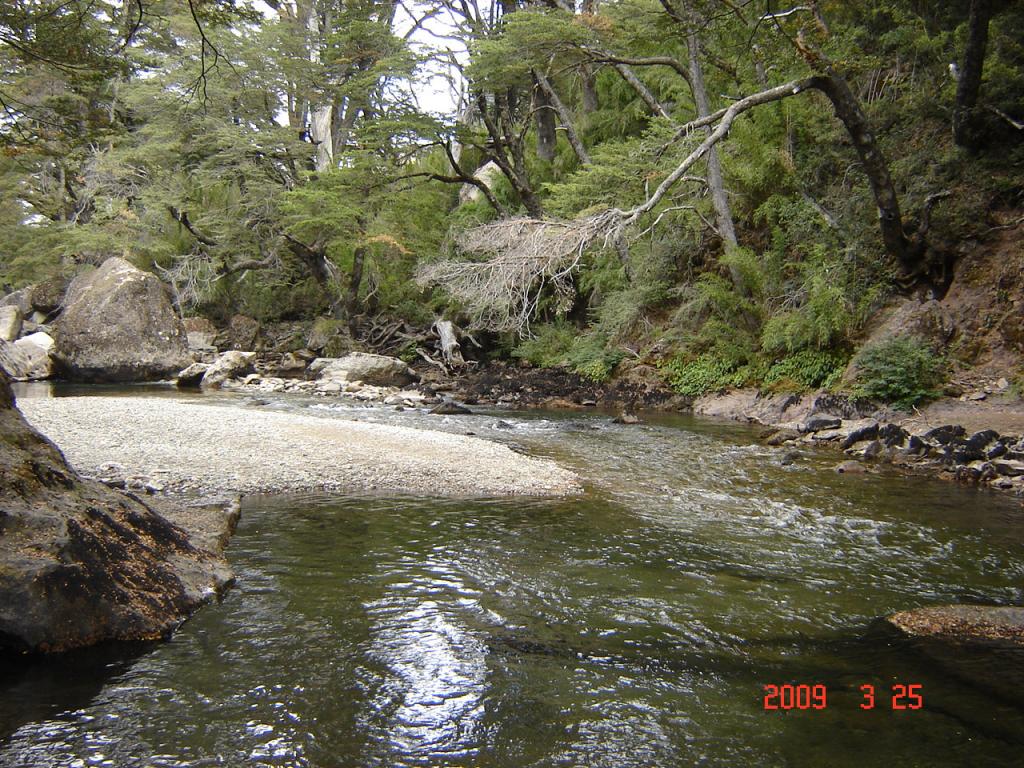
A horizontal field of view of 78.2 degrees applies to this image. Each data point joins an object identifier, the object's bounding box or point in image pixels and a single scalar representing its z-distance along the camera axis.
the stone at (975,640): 3.22
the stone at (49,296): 22.95
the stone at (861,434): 9.45
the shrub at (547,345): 19.19
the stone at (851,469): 8.08
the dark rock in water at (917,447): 8.56
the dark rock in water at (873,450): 8.84
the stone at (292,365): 20.28
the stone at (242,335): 23.25
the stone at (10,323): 19.75
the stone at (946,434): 8.52
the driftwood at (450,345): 20.17
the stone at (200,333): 23.23
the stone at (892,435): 9.02
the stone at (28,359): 16.62
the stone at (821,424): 10.38
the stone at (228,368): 17.55
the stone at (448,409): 13.28
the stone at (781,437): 10.04
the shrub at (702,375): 14.22
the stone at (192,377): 17.19
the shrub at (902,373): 10.26
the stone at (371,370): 17.86
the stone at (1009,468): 7.38
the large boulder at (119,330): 17.09
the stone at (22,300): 23.55
